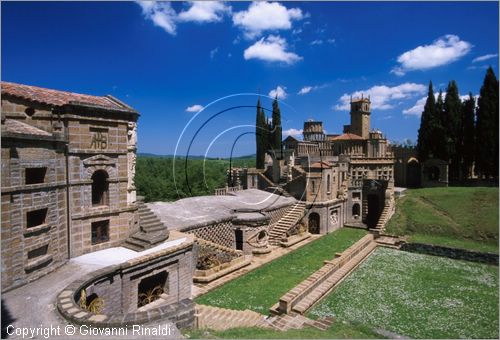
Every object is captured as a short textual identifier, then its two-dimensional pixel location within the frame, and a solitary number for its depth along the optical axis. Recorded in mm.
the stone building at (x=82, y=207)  11547
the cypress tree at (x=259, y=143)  49162
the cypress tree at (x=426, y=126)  45000
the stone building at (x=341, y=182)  31234
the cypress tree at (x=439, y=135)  43562
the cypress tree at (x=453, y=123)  42906
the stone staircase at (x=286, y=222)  27220
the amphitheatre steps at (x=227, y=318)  12559
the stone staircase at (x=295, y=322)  12909
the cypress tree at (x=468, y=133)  41969
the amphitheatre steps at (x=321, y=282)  14477
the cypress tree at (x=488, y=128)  38969
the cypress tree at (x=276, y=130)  50641
